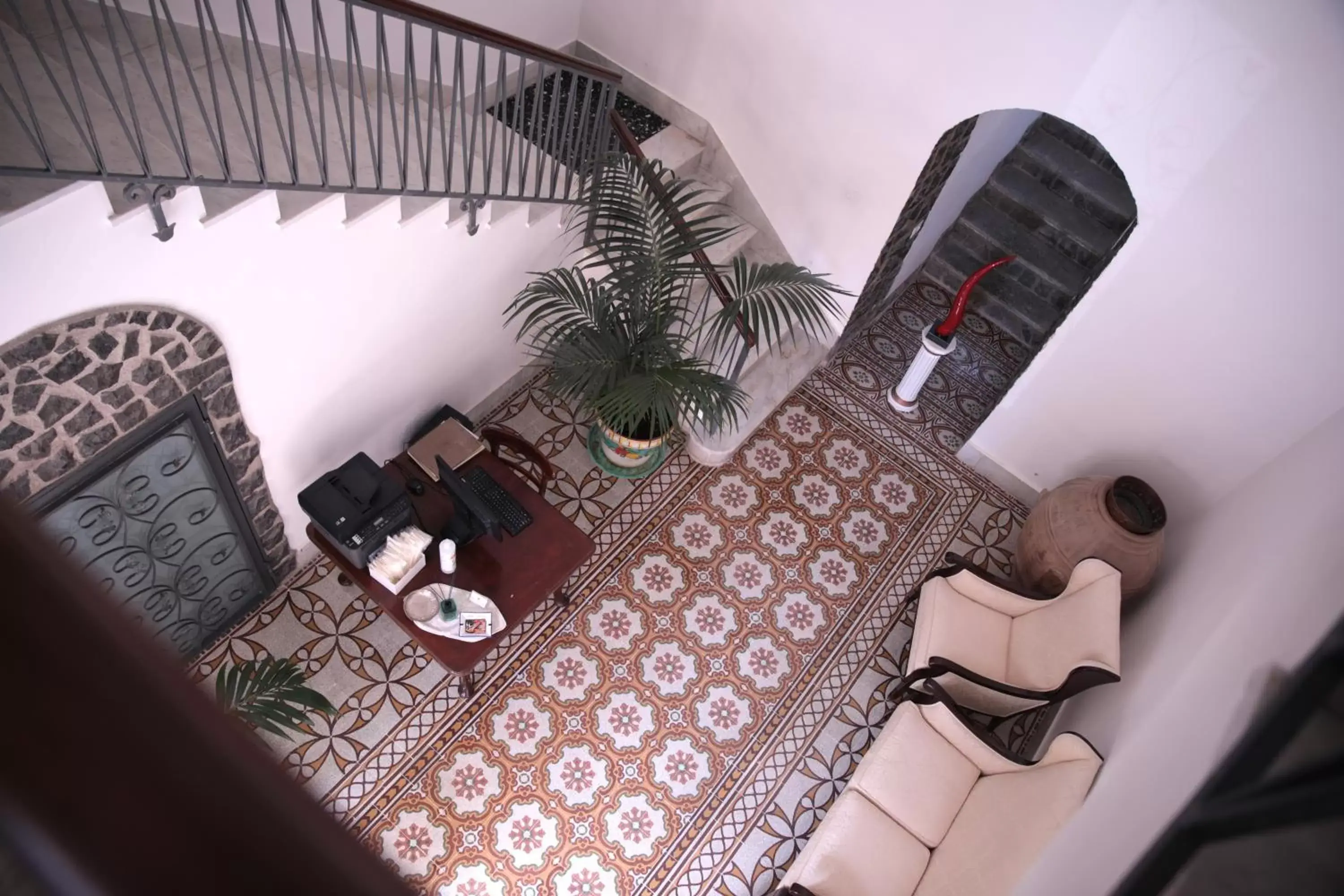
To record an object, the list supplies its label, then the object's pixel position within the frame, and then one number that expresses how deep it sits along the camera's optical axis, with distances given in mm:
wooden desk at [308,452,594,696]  3385
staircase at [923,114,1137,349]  5789
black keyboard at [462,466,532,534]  3688
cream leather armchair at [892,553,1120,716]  3395
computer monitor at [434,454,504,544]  3488
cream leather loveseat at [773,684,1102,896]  2986
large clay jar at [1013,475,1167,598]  3914
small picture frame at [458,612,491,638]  3379
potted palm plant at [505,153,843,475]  3668
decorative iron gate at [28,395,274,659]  2680
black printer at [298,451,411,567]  3244
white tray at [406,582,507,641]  3426
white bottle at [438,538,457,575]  3395
